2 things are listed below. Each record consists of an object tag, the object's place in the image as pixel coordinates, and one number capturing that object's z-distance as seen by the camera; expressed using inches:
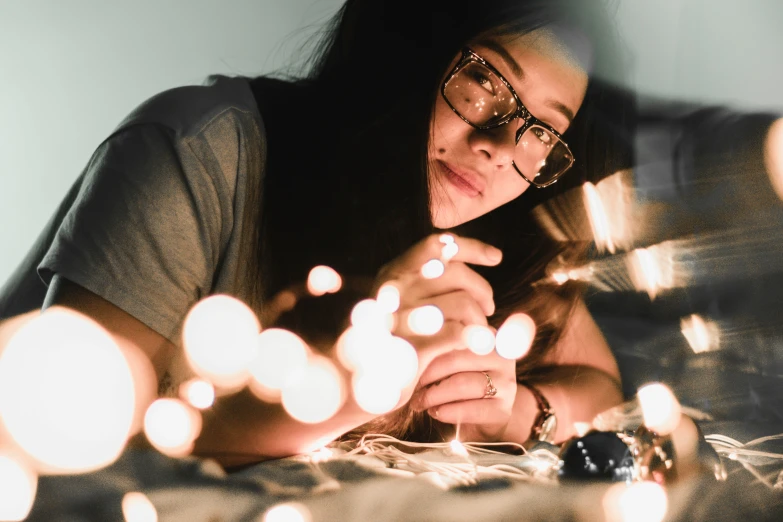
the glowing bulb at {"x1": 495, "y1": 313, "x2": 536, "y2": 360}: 48.4
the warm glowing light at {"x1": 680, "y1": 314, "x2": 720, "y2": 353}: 45.7
